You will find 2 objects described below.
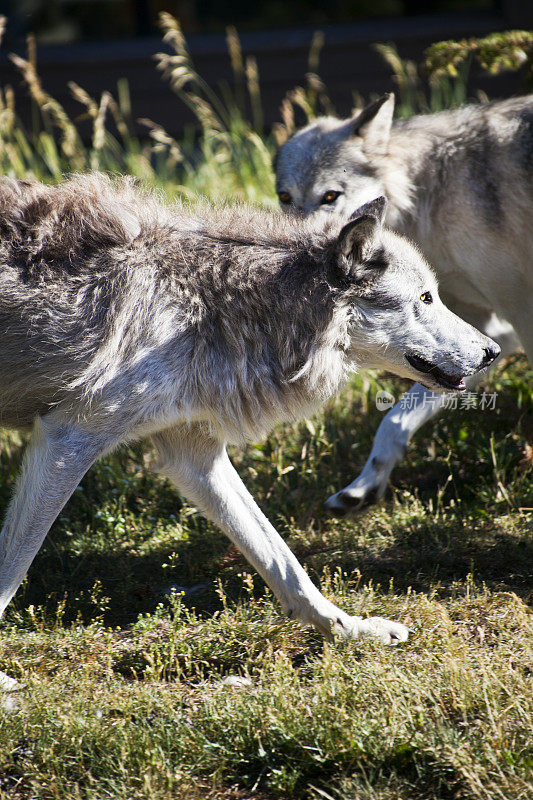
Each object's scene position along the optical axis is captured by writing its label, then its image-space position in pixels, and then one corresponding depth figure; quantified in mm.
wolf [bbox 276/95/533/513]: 9492
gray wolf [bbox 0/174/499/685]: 6660
